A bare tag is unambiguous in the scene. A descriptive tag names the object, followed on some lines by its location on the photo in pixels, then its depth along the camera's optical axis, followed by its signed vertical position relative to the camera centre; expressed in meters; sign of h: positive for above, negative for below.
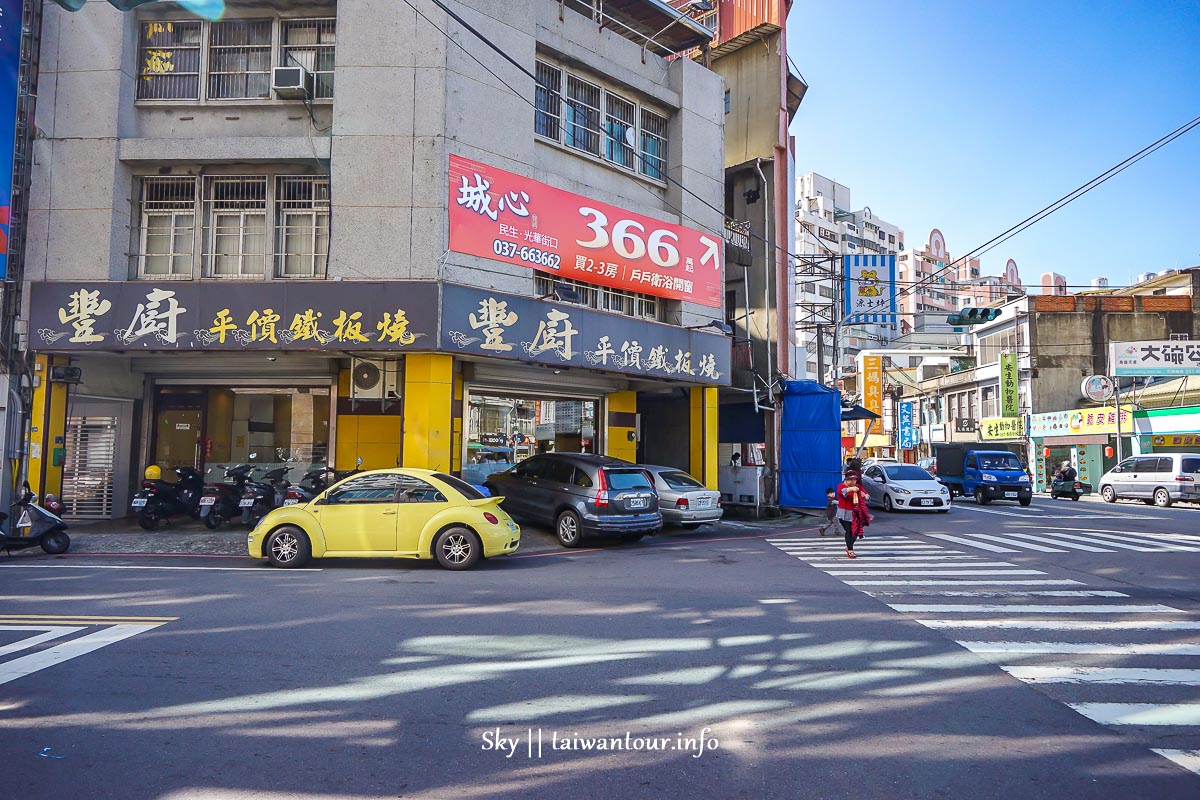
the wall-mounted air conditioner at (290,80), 14.61 +7.11
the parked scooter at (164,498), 15.08 -1.03
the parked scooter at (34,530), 12.18 -1.40
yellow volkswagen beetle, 11.09 -1.15
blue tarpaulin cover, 22.81 +0.24
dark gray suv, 13.93 -0.90
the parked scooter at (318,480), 15.28 -0.63
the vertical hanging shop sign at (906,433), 53.78 +1.49
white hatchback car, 22.88 -1.12
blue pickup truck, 26.73 -0.82
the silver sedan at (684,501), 16.33 -1.06
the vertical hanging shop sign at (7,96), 13.55 +6.27
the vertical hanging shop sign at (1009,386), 43.34 +3.93
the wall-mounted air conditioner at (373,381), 16.31 +1.47
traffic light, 22.19 +4.07
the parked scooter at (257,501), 13.98 -0.98
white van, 26.08 -0.87
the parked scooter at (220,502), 14.69 -1.07
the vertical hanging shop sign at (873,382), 37.41 +3.65
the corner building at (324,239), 14.23 +4.31
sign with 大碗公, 36.78 +4.77
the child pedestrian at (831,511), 15.72 -1.25
